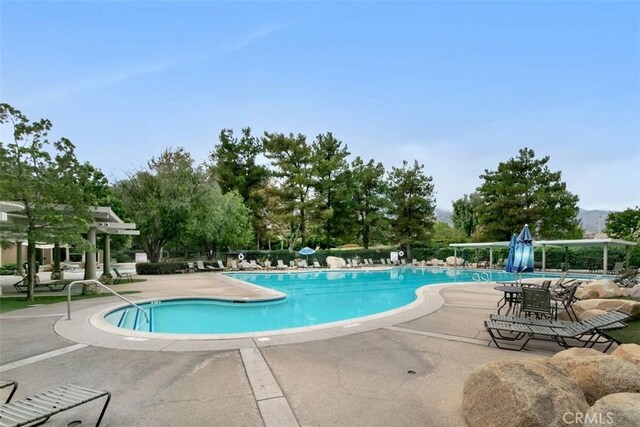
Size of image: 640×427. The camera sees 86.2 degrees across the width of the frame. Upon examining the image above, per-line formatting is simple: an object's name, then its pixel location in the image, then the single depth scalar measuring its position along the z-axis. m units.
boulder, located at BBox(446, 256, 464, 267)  28.66
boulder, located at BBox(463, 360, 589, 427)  2.64
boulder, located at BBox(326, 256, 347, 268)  28.03
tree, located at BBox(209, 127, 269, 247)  37.09
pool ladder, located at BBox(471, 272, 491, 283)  19.69
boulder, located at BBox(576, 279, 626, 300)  9.45
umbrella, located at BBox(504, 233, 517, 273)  11.12
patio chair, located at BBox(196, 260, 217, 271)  24.43
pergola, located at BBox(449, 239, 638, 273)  17.89
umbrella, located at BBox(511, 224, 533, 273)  10.67
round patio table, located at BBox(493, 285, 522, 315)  8.25
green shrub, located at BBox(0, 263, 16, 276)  23.44
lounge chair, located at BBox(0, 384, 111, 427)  2.55
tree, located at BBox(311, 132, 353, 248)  31.95
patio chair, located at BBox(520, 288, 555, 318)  6.64
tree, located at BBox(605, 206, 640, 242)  35.07
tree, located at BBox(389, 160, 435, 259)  33.25
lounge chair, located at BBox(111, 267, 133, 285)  16.32
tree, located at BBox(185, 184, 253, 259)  24.25
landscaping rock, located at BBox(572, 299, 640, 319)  6.89
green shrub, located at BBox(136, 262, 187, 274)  22.42
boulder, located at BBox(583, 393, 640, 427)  2.20
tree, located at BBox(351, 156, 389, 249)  34.12
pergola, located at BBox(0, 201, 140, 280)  10.80
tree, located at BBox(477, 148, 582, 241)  28.80
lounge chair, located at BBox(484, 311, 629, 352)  5.20
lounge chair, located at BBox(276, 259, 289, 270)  26.15
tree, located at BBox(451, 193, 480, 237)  47.72
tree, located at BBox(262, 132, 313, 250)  31.69
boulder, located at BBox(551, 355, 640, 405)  2.97
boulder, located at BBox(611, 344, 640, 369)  3.26
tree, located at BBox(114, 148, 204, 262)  23.61
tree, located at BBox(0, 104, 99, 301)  10.26
